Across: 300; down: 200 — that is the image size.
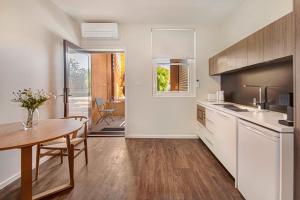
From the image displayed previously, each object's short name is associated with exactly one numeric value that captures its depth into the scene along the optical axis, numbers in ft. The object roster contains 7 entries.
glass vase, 4.95
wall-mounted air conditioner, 10.41
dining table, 3.82
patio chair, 15.86
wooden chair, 6.05
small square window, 11.24
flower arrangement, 4.84
